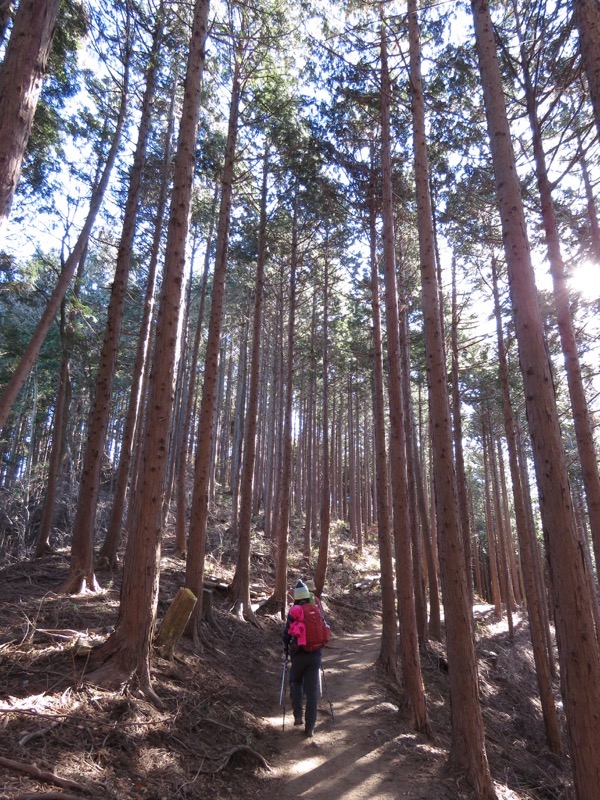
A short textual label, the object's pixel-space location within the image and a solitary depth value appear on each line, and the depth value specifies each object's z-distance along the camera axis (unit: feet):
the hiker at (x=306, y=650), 20.08
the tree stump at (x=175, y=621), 20.57
